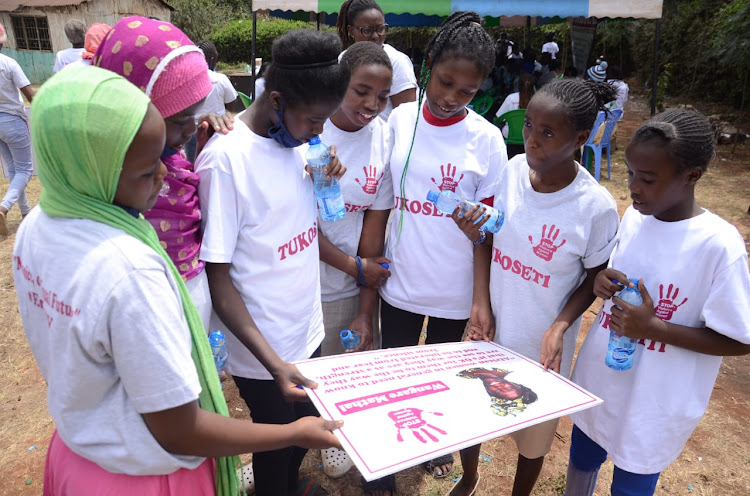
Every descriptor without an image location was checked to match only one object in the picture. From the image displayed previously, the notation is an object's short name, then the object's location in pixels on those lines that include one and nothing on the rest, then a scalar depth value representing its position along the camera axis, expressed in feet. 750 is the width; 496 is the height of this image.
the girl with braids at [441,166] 6.44
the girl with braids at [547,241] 5.63
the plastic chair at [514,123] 22.30
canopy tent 22.63
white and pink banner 4.10
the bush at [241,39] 80.18
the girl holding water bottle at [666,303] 4.91
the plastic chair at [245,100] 22.34
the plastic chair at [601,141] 25.22
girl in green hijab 2.92
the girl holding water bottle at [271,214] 4.86
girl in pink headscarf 4.08
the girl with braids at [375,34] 11.37
